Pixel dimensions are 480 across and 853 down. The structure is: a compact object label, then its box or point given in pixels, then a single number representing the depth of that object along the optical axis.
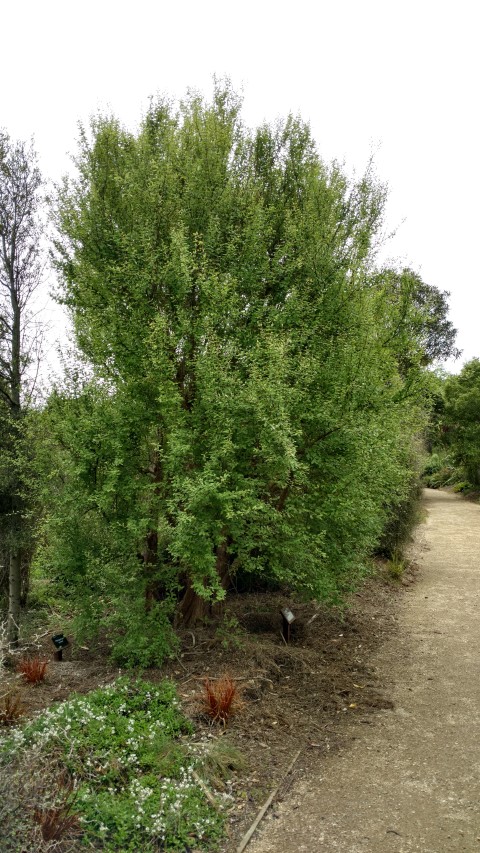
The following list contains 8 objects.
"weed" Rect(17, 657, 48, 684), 6.75
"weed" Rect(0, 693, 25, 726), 5.36
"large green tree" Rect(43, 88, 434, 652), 6.43
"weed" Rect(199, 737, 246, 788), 4.88
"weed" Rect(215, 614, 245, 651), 7.19
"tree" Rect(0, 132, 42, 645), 9.77
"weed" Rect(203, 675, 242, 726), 5.79
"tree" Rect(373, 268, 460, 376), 8.63
